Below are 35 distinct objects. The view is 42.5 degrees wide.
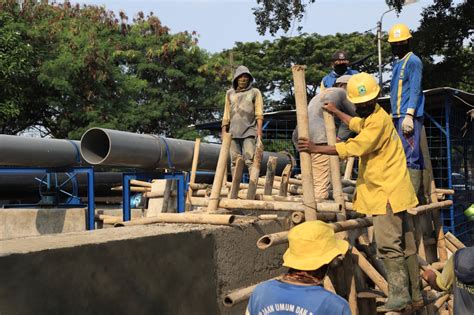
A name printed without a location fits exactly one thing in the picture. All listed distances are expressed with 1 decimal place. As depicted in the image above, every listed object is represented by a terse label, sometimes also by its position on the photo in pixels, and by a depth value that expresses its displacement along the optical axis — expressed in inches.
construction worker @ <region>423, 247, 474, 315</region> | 140.0
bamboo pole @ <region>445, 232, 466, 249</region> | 311.3
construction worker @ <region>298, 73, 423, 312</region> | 176.6
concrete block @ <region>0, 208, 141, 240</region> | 355.3
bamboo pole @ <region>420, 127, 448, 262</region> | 269.0
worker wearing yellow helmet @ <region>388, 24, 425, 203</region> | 225.3
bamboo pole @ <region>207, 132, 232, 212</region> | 203.3
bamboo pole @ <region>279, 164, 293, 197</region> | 258.8
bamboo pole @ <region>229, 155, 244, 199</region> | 225.6
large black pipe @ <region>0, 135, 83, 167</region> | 346.0
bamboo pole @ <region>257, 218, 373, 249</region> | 155.2
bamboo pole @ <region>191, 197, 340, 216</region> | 192.4
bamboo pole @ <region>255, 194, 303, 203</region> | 239.4
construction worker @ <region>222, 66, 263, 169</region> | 289.3
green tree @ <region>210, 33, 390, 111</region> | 1206.3
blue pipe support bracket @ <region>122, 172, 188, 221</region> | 308.2
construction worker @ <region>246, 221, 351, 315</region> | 101.3
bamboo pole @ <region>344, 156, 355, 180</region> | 326.5
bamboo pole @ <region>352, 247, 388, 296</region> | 198.9
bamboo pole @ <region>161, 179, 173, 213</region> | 291.9
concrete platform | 112.2
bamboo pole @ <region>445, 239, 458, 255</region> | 306.8
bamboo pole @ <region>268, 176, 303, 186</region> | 319.0
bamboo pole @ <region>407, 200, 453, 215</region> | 204.8
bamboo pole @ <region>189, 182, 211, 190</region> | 316.2
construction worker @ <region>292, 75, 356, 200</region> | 250.5
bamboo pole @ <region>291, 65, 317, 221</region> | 179.2
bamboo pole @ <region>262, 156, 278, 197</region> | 247.9
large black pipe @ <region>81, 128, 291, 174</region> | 313.9
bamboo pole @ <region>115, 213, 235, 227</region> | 183.8
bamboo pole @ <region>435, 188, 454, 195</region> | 332.0
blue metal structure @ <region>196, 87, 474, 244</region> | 500.4
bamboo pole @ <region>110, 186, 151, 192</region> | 369.3
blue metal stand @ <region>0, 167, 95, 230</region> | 332.2
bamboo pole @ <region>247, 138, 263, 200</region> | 225.9
